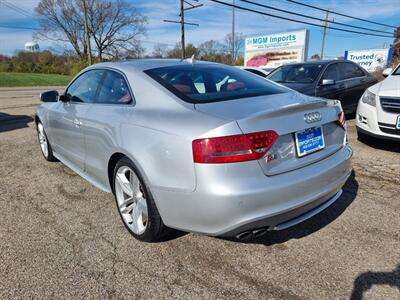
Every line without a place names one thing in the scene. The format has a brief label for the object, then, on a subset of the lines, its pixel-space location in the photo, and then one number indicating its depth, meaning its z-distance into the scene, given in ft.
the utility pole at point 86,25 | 89.54
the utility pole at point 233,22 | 121.08
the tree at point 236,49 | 184.14
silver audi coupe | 6.27
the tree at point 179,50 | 162.26
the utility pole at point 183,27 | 77.84
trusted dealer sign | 96.27
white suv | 14.38
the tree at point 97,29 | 163.02
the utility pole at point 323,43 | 146.41
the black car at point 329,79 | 21.09
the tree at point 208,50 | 186.70
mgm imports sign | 83.82
